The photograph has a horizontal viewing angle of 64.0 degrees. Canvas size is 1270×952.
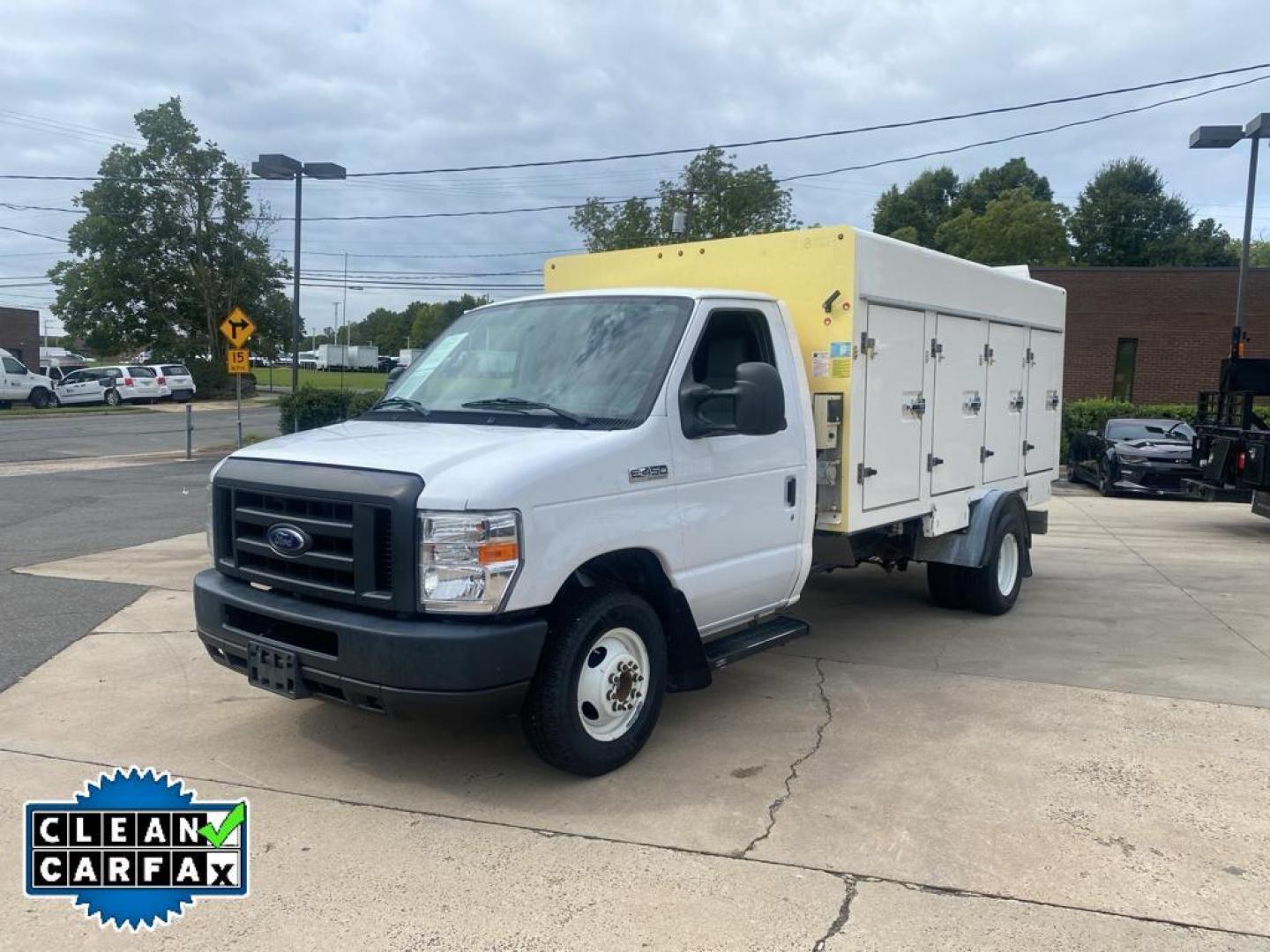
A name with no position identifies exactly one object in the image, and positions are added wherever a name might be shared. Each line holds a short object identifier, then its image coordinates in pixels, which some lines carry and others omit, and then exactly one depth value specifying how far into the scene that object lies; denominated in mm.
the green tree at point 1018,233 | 48844
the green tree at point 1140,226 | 53281
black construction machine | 12703
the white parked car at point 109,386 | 39219
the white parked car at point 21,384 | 36469
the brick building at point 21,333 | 60406
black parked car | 17156
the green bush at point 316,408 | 19906
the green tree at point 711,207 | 29219
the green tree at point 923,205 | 62094
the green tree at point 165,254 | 45188
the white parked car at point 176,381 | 41938
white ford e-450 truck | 3971
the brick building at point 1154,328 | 26797
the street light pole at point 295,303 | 21516
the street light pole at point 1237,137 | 16969
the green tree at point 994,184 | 60625
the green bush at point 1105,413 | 22766
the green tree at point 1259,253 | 74850
